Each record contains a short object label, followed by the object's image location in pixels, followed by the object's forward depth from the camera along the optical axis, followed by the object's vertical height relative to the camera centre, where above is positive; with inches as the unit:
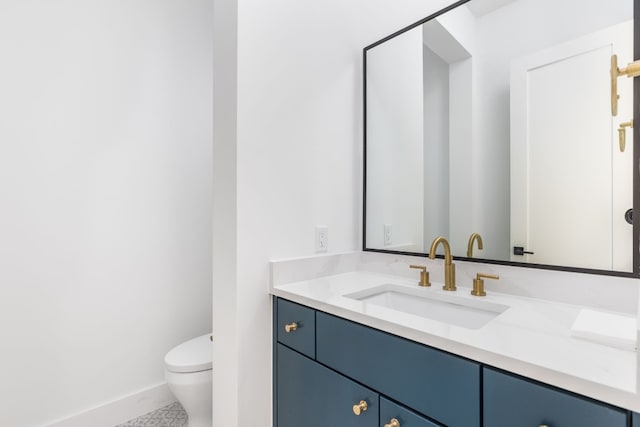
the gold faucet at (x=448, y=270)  45.8 -8.3
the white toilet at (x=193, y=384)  57.3 -31.0
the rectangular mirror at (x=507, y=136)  36.2 +11.1
